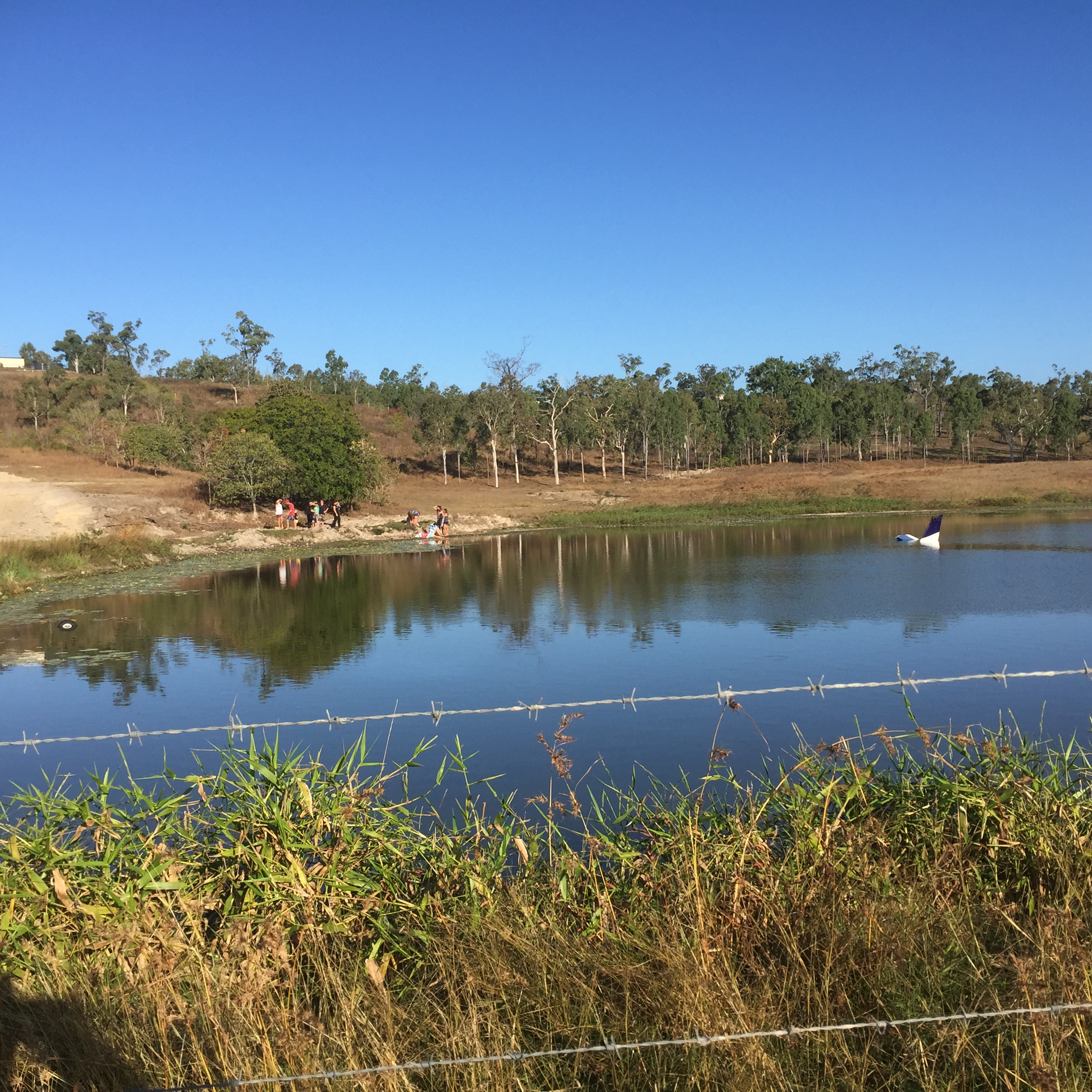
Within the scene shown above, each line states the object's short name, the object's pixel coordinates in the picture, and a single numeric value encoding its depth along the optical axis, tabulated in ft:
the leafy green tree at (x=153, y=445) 194.80
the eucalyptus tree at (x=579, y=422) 282.97
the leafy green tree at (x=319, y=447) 165.27
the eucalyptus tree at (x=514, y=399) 261.44
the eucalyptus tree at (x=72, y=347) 417.90
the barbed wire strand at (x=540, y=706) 17.38
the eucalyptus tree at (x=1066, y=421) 282.77
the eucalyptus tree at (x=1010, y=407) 305.73
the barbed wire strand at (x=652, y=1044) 10.18
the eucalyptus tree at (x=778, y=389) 333.62
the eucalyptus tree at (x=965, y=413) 293.02
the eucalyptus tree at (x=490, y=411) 257.34
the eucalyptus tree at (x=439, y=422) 263.29
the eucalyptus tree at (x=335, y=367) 429.79
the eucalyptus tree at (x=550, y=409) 279.28
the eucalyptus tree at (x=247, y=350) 382.01
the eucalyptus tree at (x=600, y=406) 287.48
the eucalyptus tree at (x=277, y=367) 394.11
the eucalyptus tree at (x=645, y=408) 288.92
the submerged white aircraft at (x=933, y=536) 115.24
